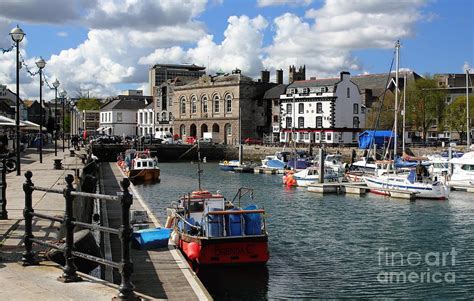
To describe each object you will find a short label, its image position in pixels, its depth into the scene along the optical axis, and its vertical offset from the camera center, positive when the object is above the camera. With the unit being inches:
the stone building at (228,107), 4429.1 +262.5
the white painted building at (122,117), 6023.6 +241.9
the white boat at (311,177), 2078.0 -123.6
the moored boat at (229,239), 807.1 -132.9
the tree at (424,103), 3742.6 +246.2
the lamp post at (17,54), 1059.3 +167.9
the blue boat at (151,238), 762.2 -126.8
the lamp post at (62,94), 2797.7 +219.7
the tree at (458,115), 3601.4 +168.0
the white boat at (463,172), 1984.5 -100.1
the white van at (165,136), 4389.3 +41.9
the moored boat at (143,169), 2337.6 -111.5
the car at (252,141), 4244.6 +2.4
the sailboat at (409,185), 1724.9 -128.8
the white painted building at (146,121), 5531.5 +191.0
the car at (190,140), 4541.1 +8.3
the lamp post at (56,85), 2100.1 +197.1
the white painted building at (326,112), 3897.6 +202.2
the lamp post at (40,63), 1557.6 +202.3
